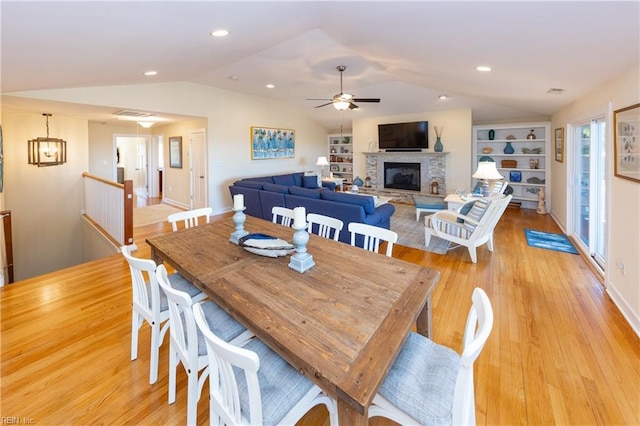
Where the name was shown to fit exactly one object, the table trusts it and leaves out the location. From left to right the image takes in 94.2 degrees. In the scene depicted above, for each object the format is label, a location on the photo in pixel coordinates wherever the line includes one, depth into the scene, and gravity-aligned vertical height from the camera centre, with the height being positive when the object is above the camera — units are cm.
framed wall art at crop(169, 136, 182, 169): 753 +117
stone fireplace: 758 +67
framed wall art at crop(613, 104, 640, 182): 242 +42
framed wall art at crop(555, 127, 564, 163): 519 +87
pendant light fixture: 555 +90
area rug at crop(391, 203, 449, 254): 453 -68
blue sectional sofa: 402 -12
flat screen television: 758 +152
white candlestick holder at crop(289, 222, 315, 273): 178 -37
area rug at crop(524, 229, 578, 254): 428 -77
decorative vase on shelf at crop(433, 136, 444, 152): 741 +117
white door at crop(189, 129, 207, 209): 675 +68
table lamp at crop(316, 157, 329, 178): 856 +97
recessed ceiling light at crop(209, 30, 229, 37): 271 +151
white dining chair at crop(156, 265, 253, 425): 137 -75
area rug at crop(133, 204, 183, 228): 616 -38
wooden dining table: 105 -52
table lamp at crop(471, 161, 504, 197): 472 +33
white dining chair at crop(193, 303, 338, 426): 102 -80
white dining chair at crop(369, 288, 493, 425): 104 -79
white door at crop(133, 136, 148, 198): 991 +92
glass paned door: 381 +7
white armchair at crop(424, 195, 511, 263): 374 -42
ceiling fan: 486 +154
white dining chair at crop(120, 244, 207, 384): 173 -70
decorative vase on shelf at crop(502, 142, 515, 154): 718 +104
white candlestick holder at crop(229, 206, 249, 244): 231 -24
